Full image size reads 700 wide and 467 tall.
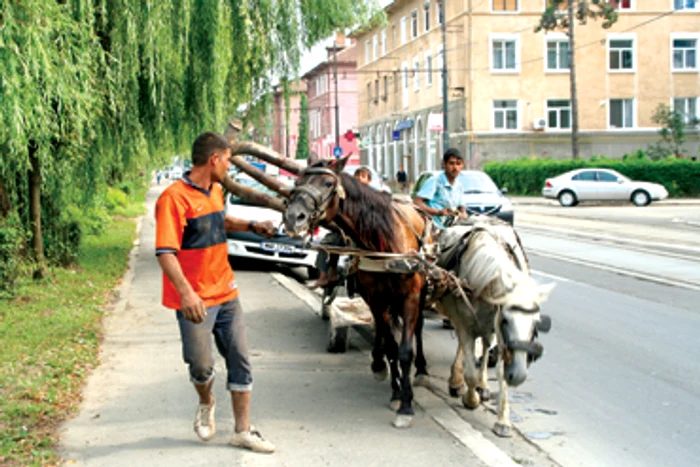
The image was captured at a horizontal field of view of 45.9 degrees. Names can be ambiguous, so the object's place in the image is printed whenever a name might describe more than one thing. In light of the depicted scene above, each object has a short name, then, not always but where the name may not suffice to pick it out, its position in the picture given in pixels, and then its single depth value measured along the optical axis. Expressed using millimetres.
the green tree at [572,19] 42938
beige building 47000
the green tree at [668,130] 44188
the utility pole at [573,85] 42844
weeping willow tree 9737
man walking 5043
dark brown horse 5836
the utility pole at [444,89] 41656
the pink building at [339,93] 76812
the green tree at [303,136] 77888
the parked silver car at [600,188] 36375
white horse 5410
